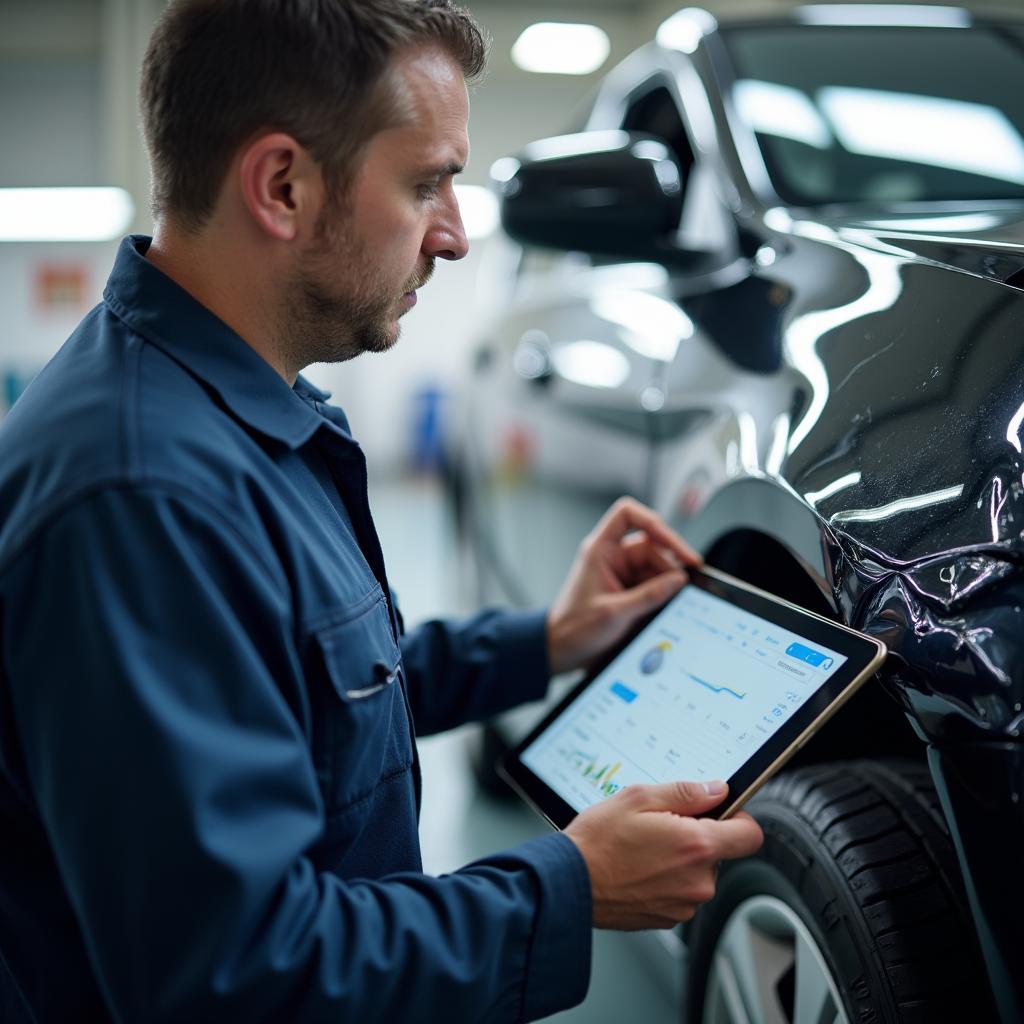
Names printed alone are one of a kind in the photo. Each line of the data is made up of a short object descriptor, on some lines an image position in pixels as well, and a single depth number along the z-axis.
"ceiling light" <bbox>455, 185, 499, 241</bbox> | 8.05
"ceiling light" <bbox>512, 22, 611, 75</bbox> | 7.72
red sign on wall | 8.05
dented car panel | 0.74
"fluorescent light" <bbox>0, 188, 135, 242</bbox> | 7.86
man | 0.68
